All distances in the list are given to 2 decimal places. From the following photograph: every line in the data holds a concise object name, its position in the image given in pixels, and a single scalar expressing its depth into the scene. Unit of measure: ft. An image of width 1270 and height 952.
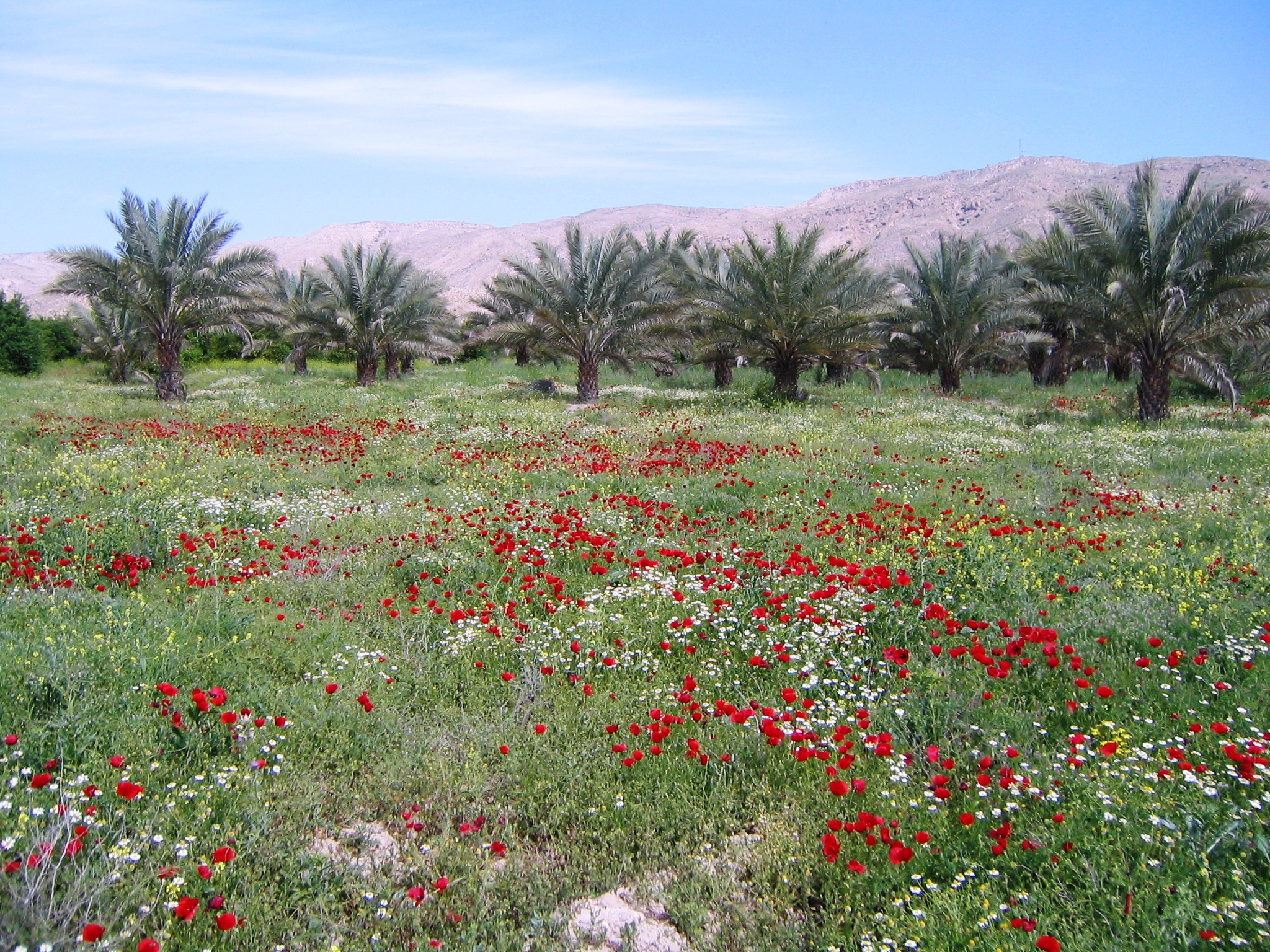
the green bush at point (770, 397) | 54.85
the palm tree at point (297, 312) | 71.87
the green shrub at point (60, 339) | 105.60
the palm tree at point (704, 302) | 57.36
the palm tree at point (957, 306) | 64.18
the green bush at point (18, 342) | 85.71
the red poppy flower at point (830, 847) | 9.66
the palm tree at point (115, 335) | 77.82
